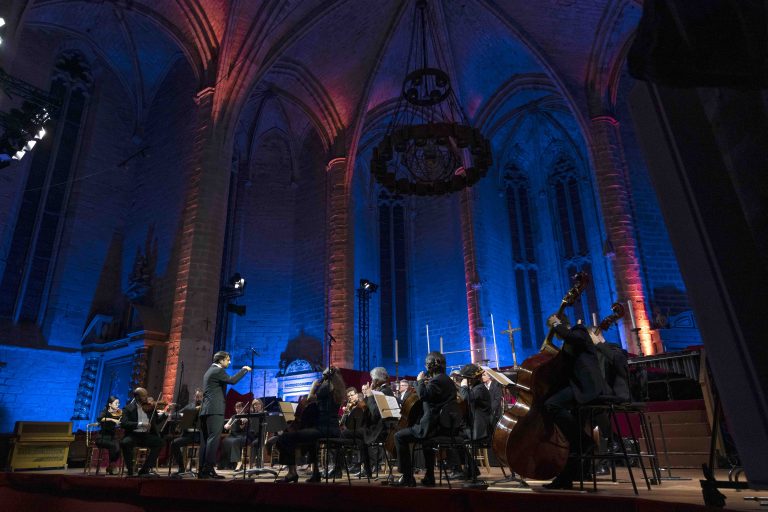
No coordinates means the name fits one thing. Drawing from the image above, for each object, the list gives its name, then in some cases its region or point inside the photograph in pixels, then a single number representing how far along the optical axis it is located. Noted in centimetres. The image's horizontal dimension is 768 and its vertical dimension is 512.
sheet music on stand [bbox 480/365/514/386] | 472
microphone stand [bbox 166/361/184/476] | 766
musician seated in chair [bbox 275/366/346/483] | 520
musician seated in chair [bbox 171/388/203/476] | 689
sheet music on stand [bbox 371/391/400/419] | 550
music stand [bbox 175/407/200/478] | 680
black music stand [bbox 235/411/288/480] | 590
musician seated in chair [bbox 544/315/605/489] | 393
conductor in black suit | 623
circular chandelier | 1002
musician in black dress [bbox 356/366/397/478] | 608
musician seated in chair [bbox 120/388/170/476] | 688
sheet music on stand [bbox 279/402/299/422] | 616
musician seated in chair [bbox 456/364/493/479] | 520
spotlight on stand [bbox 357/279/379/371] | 1788
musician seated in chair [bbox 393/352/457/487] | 459
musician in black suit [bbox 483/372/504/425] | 647
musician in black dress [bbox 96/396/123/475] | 744
